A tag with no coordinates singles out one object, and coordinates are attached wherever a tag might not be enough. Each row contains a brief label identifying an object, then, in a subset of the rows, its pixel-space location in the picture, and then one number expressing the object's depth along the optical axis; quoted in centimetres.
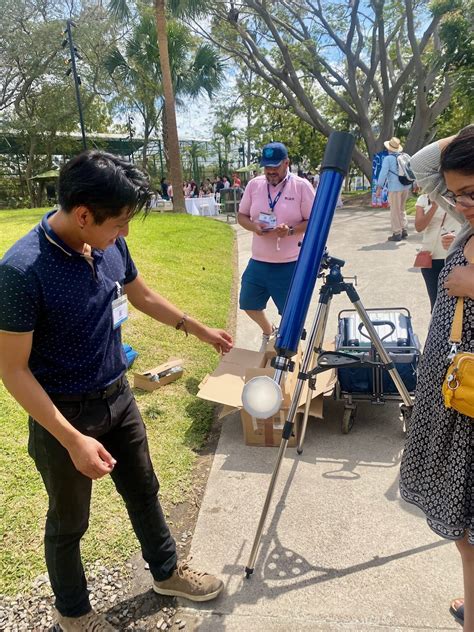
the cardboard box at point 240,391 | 311
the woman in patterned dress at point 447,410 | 140
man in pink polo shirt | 357
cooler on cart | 313
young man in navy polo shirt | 137
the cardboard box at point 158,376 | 391
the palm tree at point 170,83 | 1330
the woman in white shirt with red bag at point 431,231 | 350
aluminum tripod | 207
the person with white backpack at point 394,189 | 848
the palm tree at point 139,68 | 2075
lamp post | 1390
